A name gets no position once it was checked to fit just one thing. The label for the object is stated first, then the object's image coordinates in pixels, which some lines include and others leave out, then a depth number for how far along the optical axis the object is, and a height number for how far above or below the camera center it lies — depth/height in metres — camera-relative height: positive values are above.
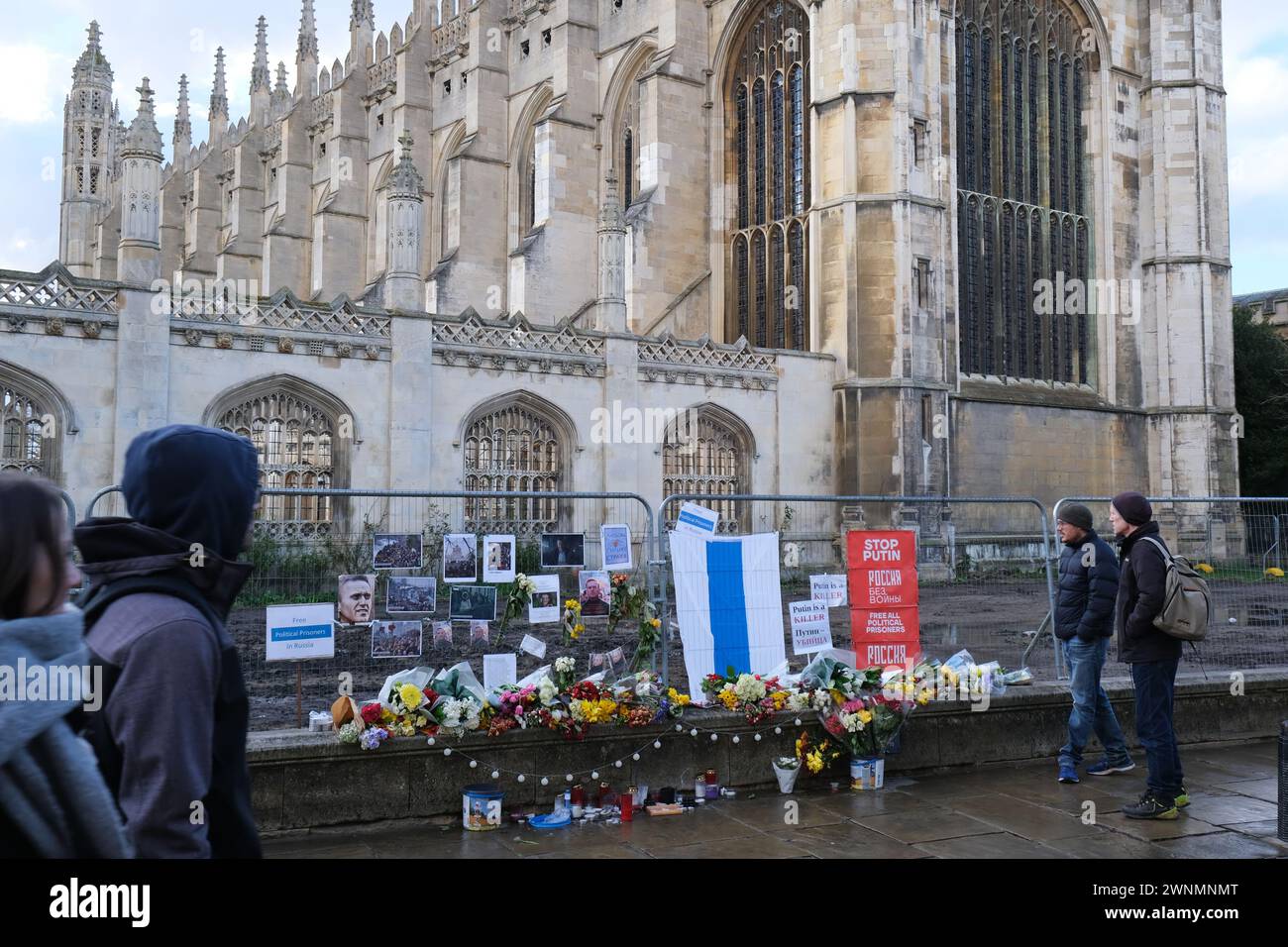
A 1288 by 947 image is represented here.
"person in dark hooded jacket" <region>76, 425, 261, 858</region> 2.03 -0.21
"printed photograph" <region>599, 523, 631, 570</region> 7.09 -0.08
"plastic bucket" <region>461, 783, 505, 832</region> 5.98 -1.55
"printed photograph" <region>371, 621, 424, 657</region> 6.27 -0.62
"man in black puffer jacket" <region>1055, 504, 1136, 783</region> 6.79 -0.55
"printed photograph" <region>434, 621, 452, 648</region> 6.50 -0.62
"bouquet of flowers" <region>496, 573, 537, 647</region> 6.64 -0.40
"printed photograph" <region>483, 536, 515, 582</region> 6.62 -0.16
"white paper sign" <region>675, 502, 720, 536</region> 7.35 +0.08
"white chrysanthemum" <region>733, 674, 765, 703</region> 6.82 -1.02
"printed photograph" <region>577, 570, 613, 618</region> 6.89 -0.38
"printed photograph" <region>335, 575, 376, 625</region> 6.19 -0.38
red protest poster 7.67 -0.49
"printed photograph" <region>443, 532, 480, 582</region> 6.52 -0.15
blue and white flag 7.26 -0.50
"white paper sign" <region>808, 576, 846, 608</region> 7.71 -0.43
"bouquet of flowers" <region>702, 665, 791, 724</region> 6.82 -1.06
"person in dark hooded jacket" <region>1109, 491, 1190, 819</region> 6.07 -0.72
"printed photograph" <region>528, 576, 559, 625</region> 6.65 -0.43
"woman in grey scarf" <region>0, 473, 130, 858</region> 1.75 -0.27
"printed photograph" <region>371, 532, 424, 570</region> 6.39 -0.11
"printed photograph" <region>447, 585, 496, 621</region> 6.50 -0.43
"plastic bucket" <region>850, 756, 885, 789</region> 6.95 -1.58
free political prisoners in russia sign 5.94 -0.55
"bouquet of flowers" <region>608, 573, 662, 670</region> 6.97 -0.51
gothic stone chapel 15.73 +5.68
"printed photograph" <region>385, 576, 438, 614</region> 6.33 -0.36
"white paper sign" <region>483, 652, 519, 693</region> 6.54 -0.85
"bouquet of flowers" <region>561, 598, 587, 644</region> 6.75 -0.56
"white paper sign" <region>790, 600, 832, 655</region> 7.65 -0.69
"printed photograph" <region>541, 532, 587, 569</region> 6.93 -0.11
